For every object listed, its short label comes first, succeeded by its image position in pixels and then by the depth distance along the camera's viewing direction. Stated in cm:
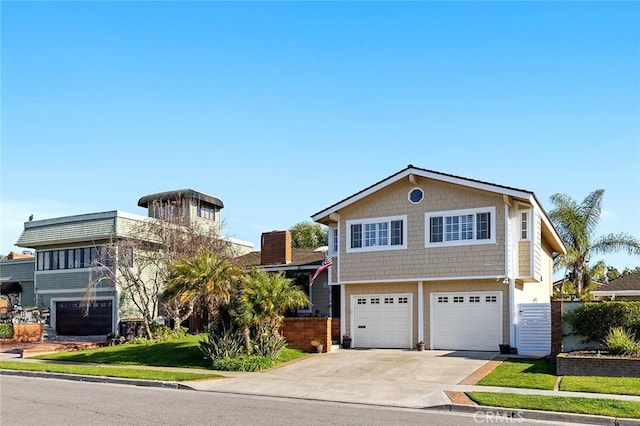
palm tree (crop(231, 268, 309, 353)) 2116
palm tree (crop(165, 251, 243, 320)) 2117
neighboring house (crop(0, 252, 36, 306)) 4059
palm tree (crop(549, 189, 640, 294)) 3712
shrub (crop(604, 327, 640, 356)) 1727
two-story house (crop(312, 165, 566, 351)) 2342
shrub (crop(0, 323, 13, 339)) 3300
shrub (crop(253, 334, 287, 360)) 2172
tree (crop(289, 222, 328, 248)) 5894
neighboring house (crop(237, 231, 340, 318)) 3038
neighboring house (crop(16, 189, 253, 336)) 3425
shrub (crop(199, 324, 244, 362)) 2122
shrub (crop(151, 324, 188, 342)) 2848
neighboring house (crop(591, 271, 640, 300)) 2946
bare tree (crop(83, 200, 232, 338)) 3250
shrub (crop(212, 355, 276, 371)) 2031
